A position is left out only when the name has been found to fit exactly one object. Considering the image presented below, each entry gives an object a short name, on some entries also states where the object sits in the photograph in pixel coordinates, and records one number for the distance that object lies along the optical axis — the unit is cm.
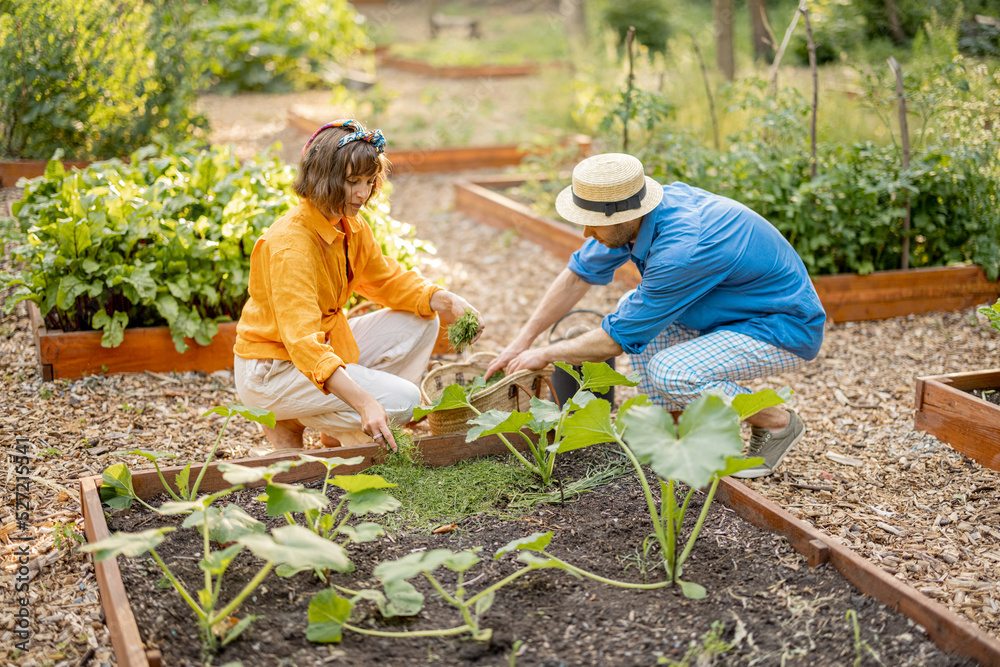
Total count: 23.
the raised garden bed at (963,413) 299
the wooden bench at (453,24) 1767
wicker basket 284
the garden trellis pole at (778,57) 468
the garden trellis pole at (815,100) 443
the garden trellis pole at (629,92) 505
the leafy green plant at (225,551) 170
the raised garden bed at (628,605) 189
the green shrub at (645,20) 1336
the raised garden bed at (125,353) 354
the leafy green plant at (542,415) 233
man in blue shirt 276
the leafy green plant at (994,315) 285
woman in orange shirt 260
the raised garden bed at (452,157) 770
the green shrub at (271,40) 1034
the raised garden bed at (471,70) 1229
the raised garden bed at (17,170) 559
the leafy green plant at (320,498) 188
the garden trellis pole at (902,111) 430
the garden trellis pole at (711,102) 557
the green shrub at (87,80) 537
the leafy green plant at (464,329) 307
